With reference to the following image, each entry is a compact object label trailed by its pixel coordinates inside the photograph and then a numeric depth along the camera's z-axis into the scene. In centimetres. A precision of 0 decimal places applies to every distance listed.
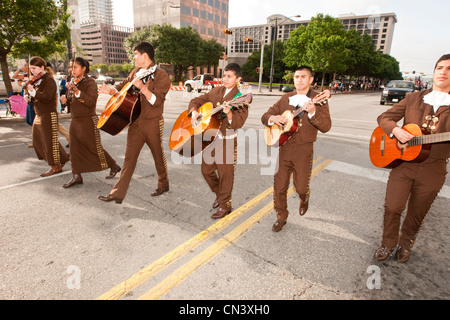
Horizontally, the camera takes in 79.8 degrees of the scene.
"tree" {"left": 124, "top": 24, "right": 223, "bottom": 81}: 4612
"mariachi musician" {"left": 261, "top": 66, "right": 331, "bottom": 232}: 299
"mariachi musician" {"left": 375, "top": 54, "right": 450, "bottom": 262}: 247
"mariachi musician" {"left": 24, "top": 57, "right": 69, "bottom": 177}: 455
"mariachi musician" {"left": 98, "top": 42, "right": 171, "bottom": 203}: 375
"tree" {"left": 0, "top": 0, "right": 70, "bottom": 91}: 944
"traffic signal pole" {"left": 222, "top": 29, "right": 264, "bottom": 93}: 2241
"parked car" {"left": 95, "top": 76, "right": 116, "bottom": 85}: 3697
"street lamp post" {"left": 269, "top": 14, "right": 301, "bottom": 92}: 2961
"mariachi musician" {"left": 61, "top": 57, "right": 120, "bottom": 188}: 431
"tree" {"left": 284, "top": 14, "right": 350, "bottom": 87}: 4091
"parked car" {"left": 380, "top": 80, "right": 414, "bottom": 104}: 1866
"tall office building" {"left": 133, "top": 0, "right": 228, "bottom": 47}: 7082
